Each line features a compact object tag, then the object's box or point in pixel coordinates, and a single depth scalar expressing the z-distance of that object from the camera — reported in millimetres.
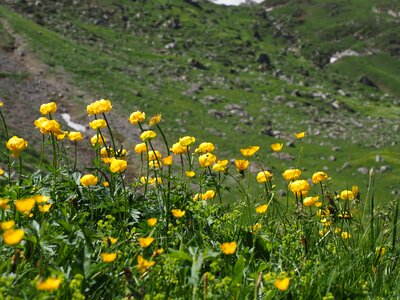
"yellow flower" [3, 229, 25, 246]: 2155
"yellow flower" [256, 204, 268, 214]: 3264
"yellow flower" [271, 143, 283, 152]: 4641
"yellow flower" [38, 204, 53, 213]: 3011
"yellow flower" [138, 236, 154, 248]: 2601
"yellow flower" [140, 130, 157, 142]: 4238
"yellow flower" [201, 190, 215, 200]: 4781
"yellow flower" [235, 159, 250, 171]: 4467
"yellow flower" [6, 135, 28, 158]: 4039
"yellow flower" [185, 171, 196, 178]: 4355
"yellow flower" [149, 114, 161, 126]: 4476
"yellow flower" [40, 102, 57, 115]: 4864
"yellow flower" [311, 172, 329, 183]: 4738
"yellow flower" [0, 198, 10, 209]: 2626
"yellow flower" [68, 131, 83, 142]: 4886
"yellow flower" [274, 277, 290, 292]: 2398
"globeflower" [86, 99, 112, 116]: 4816
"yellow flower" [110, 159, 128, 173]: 4016
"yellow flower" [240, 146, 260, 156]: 4372
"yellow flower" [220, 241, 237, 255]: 2645
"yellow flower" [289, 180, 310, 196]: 4266
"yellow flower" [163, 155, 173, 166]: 4164
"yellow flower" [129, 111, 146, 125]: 4750
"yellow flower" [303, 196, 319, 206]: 4441
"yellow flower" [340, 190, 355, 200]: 4617
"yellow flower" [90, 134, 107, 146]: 4824
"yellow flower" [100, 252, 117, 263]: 2455
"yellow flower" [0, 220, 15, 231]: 2230
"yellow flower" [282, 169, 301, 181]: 4574
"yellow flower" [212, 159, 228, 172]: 4568
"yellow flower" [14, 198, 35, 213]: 2338
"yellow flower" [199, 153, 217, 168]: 4413
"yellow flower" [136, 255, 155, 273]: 2576
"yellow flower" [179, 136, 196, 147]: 4293
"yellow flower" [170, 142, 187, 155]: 4652
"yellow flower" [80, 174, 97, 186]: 4031
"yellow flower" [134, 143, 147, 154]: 4859
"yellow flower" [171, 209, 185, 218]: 3112
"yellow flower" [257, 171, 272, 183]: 4519
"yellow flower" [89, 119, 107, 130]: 4559
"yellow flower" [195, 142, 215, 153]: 4555
